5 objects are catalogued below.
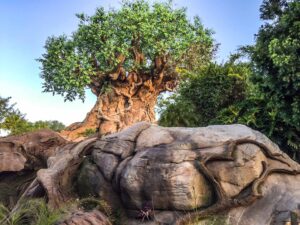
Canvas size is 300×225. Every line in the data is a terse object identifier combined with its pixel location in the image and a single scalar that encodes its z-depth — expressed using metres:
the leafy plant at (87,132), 18.50
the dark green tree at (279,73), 7.18
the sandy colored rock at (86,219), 4.00
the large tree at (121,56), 17.90
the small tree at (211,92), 10.96
